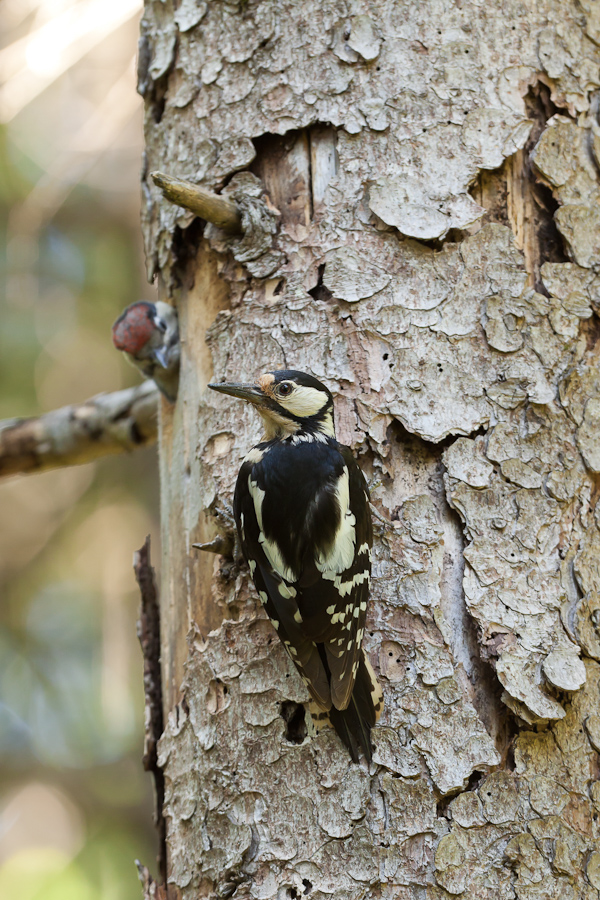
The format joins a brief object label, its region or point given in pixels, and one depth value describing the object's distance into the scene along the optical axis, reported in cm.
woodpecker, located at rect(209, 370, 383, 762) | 779
